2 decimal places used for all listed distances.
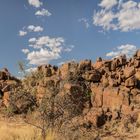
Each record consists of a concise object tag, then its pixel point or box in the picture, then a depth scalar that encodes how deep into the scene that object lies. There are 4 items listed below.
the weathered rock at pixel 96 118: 11.37
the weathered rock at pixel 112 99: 12.55
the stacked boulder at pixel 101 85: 11.89
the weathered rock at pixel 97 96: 13.12
